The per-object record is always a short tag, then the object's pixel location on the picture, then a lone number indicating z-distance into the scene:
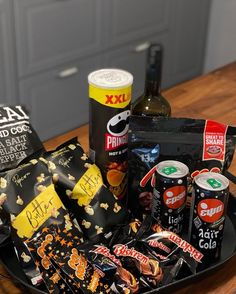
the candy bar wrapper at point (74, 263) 0.74
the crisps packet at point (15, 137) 0.84
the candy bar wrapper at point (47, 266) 0.75
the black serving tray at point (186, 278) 0.78
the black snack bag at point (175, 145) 0.88
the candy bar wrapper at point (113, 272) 0.75
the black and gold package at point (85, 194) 0.82
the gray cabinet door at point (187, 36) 2.87
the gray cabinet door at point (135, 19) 2.53
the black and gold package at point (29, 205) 0.77
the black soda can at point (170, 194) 0.82
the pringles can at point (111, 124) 0.86
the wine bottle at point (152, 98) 0.90
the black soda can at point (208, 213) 0.79
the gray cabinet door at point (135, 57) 2.61
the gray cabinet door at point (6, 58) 2.08
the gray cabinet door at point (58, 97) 2.36
